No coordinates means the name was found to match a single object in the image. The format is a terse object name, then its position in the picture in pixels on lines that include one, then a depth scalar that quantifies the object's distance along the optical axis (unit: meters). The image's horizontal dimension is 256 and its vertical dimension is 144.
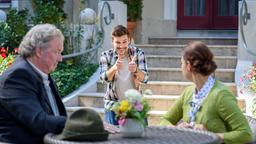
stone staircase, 9.09
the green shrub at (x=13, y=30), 11.12
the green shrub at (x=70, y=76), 9.80
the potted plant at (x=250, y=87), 8.30
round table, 4.04
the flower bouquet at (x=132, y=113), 4.18
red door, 12.36
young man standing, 6.45
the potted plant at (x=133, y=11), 11.62
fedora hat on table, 3.99
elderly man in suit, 4.16
